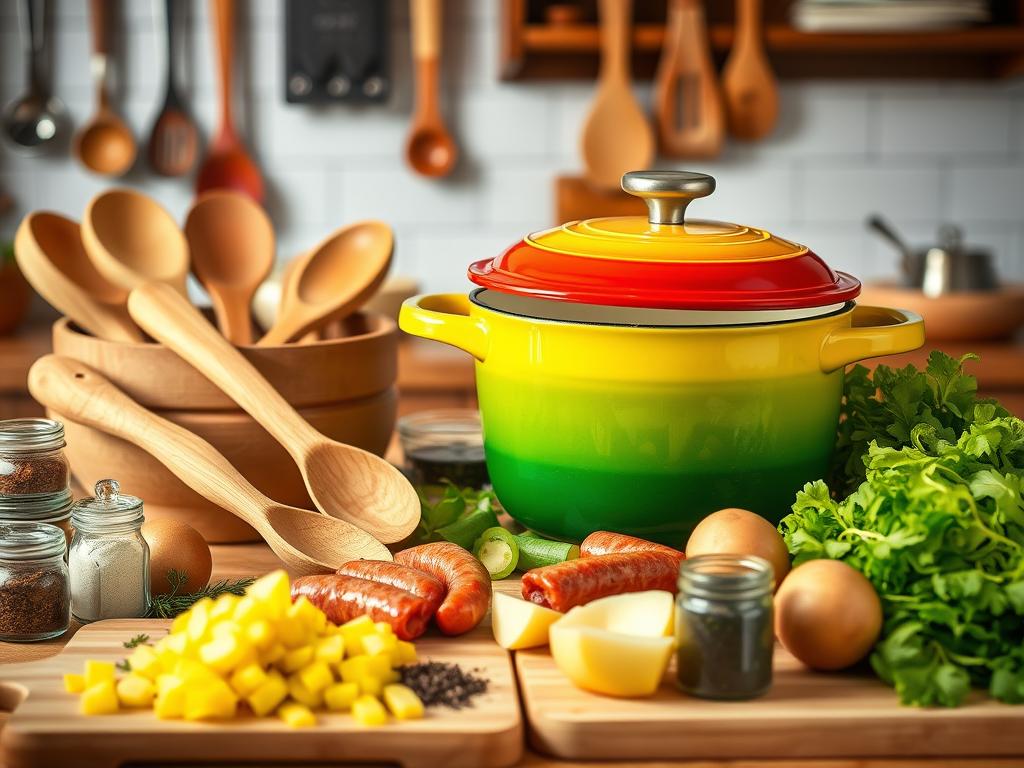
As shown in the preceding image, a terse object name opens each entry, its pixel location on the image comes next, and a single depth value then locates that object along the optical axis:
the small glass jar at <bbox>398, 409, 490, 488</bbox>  1.42
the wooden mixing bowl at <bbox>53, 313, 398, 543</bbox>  1.23
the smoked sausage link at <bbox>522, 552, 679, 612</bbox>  1.01
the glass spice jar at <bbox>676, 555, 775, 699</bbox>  0.87
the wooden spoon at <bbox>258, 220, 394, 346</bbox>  1.36
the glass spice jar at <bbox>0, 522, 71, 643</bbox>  1.00
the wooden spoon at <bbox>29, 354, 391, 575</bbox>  1.10
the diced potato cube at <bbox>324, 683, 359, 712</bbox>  0.85
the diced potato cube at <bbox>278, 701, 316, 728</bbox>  0.83
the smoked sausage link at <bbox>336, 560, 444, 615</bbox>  1.01
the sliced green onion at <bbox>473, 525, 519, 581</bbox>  1.16
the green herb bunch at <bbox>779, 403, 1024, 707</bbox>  0.88
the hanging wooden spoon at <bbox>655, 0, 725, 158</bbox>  2.81
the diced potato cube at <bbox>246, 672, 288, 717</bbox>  0.84
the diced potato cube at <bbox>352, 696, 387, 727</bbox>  0.83
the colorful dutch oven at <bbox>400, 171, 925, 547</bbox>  1.09
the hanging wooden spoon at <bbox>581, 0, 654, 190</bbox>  2.86
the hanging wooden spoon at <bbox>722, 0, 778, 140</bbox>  2.80
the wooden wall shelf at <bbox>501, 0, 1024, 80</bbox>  2.69
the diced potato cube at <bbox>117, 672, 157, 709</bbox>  0.85
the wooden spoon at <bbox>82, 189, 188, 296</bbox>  1.41
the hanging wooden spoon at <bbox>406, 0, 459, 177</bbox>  2.79
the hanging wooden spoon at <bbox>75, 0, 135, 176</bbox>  2.86
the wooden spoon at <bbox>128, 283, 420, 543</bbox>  1.17
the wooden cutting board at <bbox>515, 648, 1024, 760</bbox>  0.85
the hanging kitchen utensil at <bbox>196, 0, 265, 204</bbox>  2.87
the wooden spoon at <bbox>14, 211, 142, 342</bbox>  1.32
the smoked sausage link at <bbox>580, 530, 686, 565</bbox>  1.09
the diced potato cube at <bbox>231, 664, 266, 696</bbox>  0.83
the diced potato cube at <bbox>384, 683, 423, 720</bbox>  0.84
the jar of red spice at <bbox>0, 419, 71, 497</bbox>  1.09
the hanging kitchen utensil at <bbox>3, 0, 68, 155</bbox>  2.81
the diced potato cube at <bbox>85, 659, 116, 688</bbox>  0.87
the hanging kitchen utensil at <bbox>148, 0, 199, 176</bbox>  2.86
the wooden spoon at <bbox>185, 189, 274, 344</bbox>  1.44
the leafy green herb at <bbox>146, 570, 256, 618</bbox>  1.05
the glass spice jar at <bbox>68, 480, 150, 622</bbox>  1.03
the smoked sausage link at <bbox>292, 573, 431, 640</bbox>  0.98
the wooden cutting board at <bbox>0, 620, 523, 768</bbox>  0.82
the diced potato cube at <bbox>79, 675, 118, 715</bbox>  0.84
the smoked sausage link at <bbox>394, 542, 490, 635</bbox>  0.99
